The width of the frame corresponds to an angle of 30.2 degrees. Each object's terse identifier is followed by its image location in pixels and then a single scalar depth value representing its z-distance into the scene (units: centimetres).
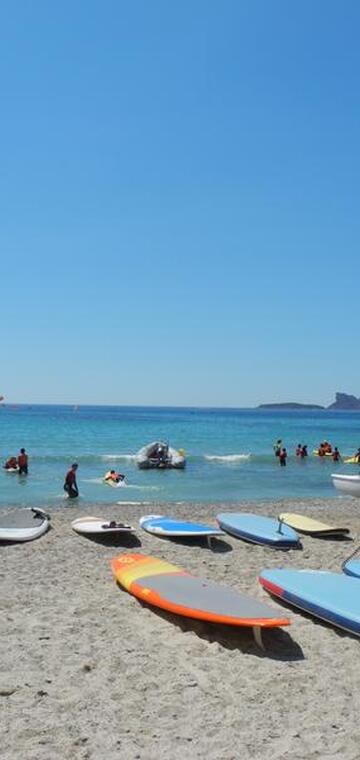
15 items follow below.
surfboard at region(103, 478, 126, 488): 2246
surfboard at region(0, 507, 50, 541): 1136
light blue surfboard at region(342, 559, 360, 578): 845
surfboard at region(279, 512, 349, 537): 1244
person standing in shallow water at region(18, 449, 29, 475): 2436
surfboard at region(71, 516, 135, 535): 1135
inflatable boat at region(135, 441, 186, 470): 2862
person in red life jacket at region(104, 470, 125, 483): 2289
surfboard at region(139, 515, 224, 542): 1127
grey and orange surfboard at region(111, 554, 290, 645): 625
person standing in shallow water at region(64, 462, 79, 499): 1898
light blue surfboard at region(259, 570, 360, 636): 661
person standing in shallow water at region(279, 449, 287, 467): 3212
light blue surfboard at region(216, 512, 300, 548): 1121
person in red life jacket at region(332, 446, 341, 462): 3418
